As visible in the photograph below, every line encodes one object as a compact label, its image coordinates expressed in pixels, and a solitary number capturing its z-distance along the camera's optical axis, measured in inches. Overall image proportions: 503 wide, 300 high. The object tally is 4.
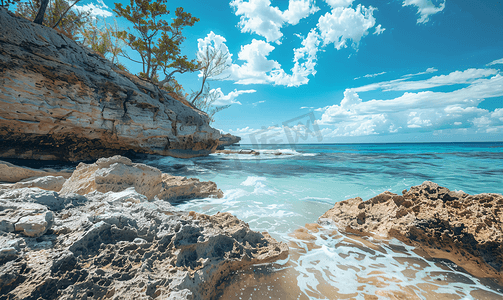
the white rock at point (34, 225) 62.7
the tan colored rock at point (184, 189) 199.1
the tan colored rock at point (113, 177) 149.3
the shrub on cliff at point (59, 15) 410.9
